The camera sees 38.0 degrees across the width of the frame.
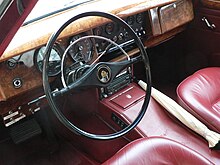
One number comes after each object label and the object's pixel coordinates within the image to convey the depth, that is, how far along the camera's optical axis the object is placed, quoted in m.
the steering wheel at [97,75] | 1.08
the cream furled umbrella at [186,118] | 1.31
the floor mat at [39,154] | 1.76
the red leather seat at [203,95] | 1.38
